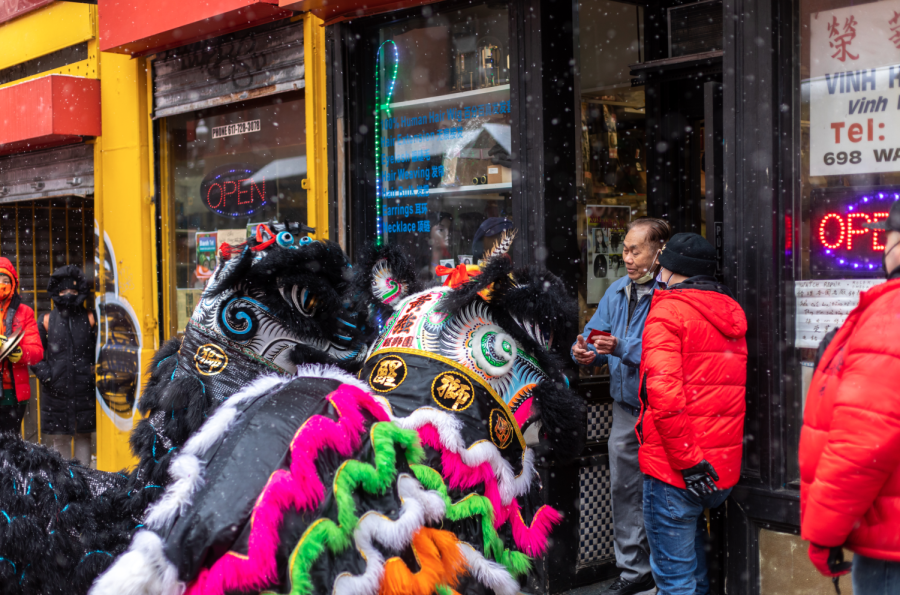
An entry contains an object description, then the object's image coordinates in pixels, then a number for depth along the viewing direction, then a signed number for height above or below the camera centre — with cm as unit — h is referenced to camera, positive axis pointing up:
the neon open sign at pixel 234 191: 683 +72
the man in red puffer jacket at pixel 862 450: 216 -50
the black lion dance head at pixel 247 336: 298 -24
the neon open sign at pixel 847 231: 367 +15
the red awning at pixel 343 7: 539 +178
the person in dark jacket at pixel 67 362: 728 -74
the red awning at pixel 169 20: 607 +199
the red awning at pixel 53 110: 770 +161
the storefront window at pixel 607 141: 517 +84
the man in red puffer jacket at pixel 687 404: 341 -58
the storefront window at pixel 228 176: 654 +84
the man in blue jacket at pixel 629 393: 430 -66
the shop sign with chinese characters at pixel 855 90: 364 +79
